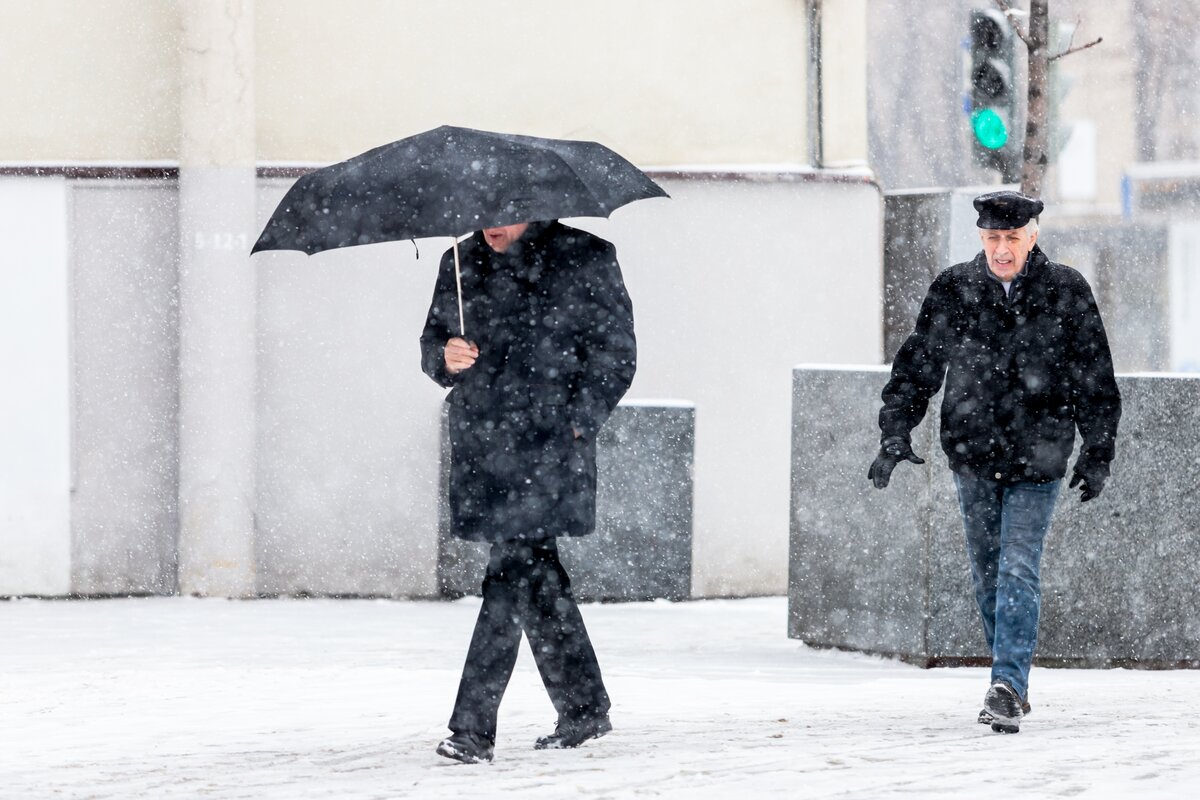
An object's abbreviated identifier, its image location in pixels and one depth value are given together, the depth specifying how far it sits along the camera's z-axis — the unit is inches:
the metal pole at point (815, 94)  891.4
